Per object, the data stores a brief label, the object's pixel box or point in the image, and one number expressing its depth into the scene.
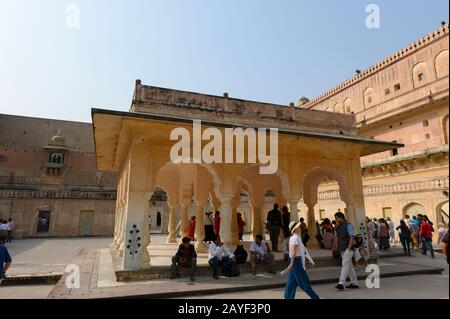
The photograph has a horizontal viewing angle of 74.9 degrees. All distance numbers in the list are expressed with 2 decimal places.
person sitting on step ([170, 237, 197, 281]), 7.21
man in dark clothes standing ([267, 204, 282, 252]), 10.21
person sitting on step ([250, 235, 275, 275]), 7.75
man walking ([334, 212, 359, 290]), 6.26
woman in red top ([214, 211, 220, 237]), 10.53
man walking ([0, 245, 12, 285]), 5.45
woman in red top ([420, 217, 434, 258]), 11.70
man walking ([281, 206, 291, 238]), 10.99
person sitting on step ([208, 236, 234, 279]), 7.35
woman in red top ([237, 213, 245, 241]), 12.44
